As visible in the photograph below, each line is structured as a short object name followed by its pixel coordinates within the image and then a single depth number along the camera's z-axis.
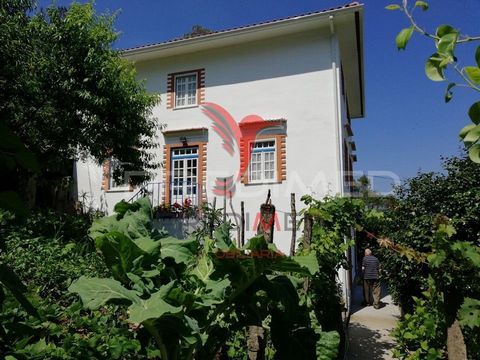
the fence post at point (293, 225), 4.56
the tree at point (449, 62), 0.73
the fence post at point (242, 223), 5.32
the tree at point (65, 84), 8.35
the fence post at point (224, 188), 11.86
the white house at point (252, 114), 11.13
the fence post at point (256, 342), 2.95
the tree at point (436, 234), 3.73
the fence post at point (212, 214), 8.81
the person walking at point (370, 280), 10.74
